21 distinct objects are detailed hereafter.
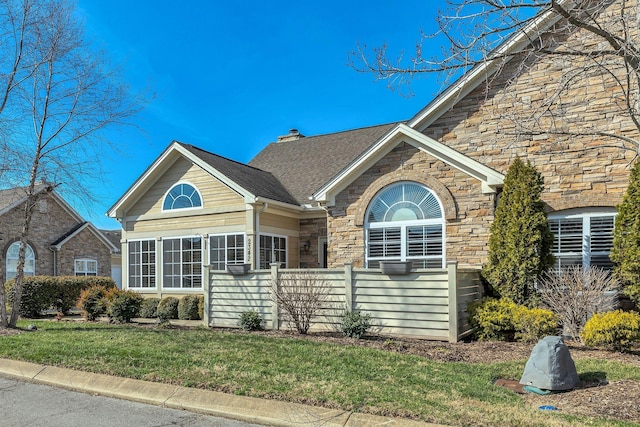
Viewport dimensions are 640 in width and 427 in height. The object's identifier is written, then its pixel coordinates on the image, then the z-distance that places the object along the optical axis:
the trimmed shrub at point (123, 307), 12.14
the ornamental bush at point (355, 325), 9.09
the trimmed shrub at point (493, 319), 9.02
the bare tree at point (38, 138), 11.02
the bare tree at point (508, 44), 5.78
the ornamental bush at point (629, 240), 8.91
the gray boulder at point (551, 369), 5.68
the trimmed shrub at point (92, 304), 12.70
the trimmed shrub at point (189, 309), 13.62
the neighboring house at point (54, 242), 23.11
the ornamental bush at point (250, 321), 10.34
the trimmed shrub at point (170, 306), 13.98
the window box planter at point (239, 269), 10.72
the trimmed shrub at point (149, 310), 14.62
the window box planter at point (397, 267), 9.08
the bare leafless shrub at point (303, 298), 9.71
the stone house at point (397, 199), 10.65
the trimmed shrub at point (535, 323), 8.46
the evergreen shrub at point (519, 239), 9.57
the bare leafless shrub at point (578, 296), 8.52
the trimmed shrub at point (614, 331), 7.75
